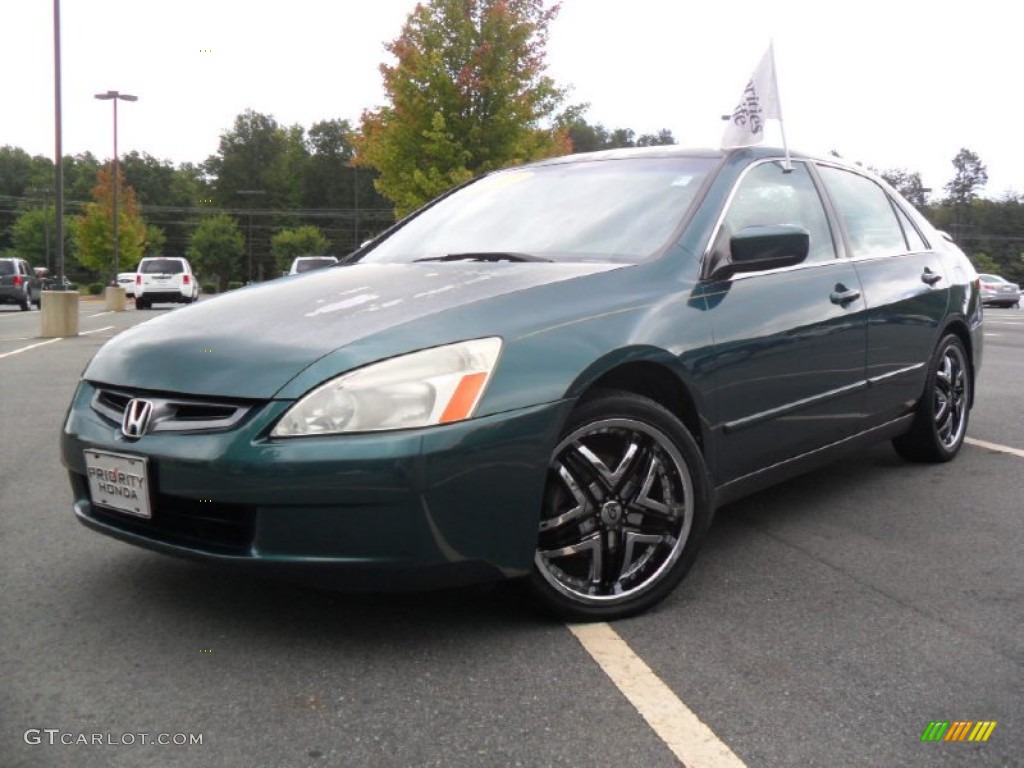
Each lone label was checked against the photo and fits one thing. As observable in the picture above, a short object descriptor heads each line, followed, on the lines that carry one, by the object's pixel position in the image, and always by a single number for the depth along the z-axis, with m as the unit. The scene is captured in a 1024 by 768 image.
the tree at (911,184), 111.91
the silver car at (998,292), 38.66
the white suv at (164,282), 30.52
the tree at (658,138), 96.16
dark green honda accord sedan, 2.54
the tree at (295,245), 87.42
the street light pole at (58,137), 18.75
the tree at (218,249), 88.31
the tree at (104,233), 60.00
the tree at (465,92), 23.97
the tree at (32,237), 88.31
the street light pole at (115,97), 39.66
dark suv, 32.31
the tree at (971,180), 118.62
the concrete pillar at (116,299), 30.22
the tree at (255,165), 100.81
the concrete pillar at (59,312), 16.56
